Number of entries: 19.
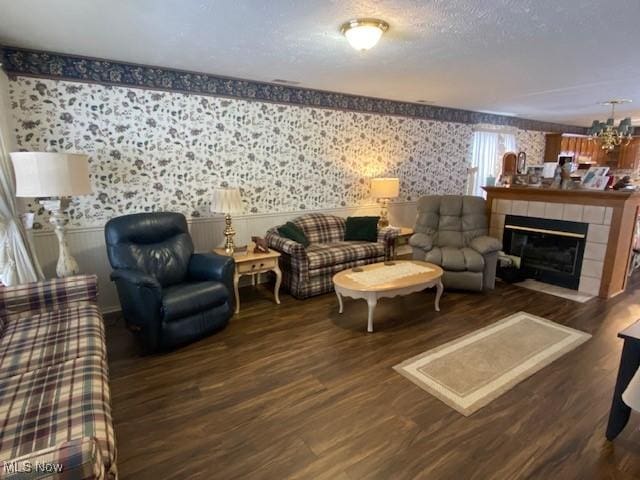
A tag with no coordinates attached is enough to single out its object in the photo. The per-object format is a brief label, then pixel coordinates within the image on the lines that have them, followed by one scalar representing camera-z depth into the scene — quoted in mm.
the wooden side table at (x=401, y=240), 4782
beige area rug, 2301
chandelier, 5328
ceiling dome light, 2316
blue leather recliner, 2707
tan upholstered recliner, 3965
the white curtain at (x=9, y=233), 2607
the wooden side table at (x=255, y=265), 3523
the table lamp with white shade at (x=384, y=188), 4887
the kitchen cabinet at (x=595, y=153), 8430
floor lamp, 2359
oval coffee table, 3006
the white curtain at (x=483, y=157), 6527
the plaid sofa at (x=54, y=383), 962
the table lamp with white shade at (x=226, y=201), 3514
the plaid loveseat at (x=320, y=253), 3866
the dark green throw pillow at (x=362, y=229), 4562
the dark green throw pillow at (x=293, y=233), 4105
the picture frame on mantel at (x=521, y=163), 7382
